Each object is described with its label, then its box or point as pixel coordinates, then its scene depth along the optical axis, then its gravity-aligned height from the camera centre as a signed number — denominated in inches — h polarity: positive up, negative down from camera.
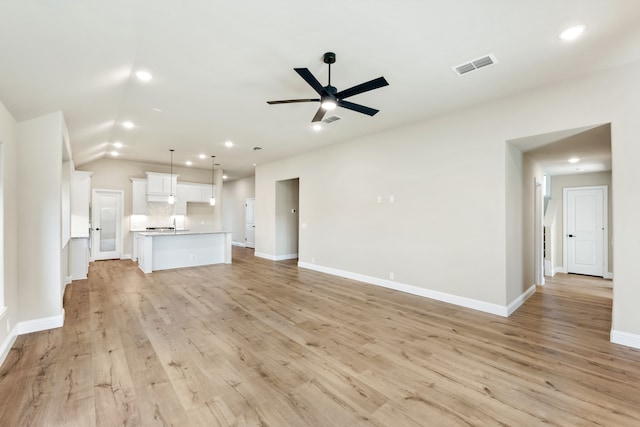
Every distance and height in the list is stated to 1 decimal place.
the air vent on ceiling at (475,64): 113.2 +62.3
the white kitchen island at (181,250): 259.1 -34.7
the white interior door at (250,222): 446.9 -12.1
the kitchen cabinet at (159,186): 336.5 +35.1
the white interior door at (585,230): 255.3 -14.4
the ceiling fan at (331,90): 105.2 +48.9
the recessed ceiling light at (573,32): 94.0 +62.1
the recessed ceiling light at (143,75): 124.3 +62.5
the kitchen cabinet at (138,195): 332.8 +23.0
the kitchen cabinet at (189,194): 365.1 +26.8
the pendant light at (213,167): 316.4 +63.3
